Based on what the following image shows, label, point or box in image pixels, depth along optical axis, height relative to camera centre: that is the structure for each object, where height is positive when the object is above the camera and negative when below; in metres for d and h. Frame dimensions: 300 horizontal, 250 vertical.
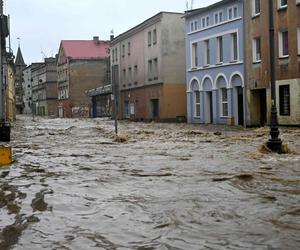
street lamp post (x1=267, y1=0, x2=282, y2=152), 16.72 -0.24
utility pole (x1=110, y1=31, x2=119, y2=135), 26.03 +1.53
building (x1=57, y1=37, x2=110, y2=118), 93.75 +6.43
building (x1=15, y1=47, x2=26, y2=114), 144.62 +7.60
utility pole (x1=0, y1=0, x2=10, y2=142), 26.73 -0.84
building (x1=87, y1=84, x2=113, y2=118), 78.19 +1.35
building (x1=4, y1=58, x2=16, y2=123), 77.06 +1.34
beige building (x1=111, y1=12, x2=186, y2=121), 54.88 +4.10
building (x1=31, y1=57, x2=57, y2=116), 120.62 +5.51
